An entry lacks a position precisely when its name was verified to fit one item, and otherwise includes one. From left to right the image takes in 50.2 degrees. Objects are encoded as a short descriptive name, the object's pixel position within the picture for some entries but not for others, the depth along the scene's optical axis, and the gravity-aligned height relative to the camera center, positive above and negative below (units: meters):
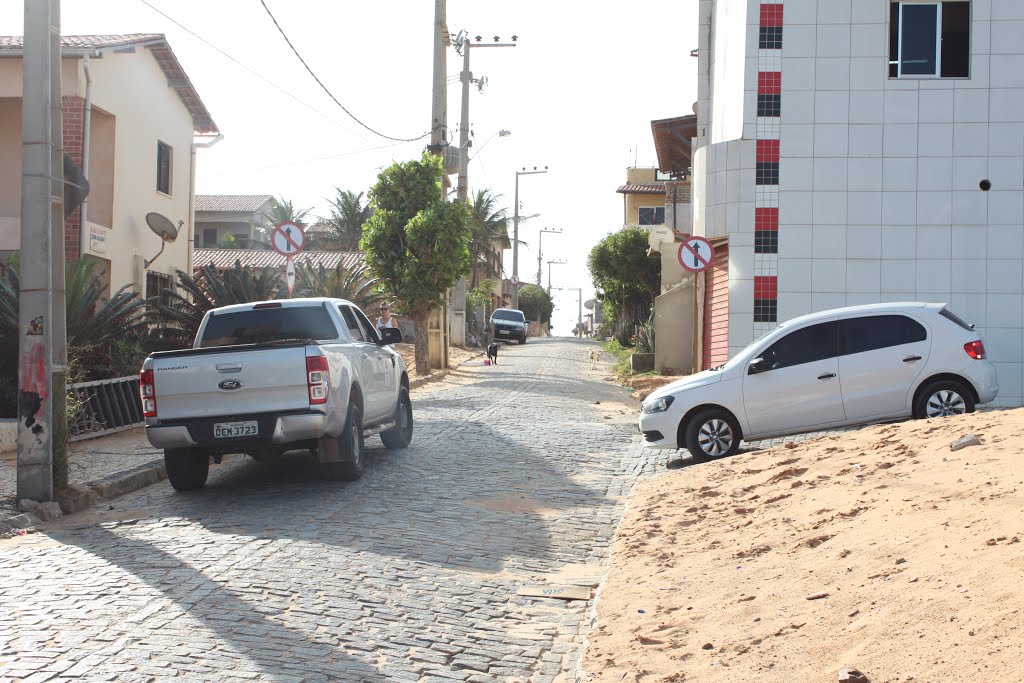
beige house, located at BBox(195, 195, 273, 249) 66.12 +5.58
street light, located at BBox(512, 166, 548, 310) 65.69 +4.29
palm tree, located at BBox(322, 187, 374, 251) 67.75 +5.90
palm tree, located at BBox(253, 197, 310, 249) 67.69 +6.18
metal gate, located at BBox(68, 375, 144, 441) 14.09 -1.32
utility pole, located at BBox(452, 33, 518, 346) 35.53 +6.44
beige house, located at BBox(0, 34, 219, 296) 19.62 +3.35
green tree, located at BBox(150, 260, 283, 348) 17.83 +0.31
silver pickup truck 10.09 -0.84
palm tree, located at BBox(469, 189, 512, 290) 63.18 +4.80
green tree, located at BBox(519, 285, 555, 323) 102.19 +1.41
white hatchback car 12.12 -0.69
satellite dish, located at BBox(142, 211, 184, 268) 22.14 +1.74
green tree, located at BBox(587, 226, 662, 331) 48.53 +2.04
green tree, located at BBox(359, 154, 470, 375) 28.45 +2.03
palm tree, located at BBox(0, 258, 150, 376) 14.05 -0.06
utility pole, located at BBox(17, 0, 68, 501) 9.57 +0.45
